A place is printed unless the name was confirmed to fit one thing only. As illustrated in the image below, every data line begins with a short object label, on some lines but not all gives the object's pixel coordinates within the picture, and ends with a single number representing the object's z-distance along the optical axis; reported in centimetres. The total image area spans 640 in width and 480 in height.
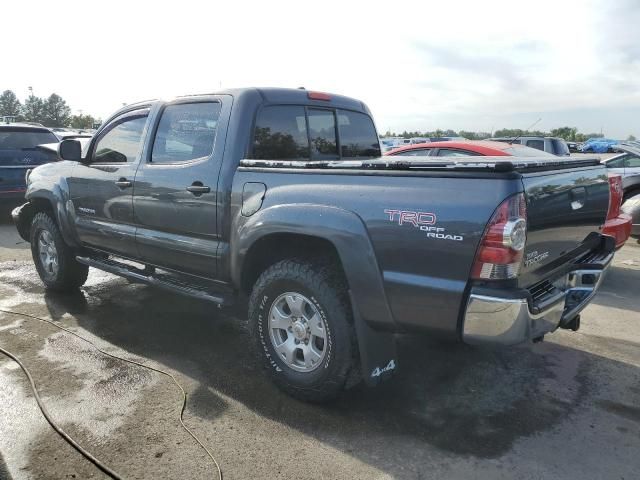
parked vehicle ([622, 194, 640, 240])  771
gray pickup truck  257
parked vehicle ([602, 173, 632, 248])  456
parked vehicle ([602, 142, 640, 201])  1067
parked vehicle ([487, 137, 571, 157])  1259
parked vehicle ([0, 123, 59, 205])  953
